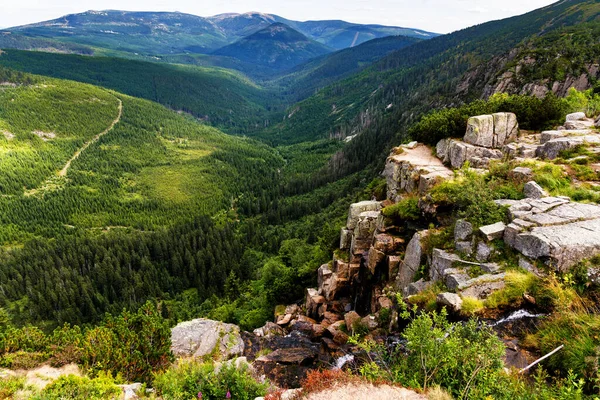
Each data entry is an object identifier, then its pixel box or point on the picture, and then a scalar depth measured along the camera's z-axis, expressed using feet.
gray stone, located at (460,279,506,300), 49.78
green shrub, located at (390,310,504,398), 32.04
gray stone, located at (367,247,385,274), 84.12
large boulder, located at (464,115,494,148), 96.89
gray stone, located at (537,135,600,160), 79.78
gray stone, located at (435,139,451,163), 101.15
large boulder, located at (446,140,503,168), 88.69
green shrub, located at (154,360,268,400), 45.73
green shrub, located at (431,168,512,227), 61.46
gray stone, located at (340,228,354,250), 107.16
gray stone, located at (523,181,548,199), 63.41
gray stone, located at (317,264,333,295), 103.40
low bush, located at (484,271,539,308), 47.49
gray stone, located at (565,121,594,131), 92.32
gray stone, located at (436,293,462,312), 48.73
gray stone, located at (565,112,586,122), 99.50
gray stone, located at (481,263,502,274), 53.04
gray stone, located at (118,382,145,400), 51.40
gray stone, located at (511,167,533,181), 70.74
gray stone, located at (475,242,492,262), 56.13
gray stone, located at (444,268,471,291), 53.22
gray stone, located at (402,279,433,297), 60.54
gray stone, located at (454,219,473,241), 61.00
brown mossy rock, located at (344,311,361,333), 74.08
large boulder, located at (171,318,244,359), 82.12
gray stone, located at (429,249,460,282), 59.47
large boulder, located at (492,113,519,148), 98.94
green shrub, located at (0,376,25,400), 51.67
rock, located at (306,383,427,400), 32.71
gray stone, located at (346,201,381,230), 106.34
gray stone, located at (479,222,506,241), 56.34
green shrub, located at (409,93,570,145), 105.40
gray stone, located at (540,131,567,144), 86.58
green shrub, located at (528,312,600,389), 32.76
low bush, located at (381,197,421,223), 82.38
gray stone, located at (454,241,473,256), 59.07
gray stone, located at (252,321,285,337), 91.50
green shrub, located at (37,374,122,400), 46.71
